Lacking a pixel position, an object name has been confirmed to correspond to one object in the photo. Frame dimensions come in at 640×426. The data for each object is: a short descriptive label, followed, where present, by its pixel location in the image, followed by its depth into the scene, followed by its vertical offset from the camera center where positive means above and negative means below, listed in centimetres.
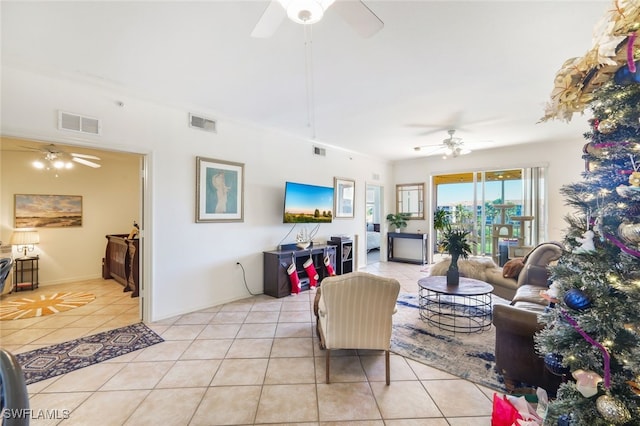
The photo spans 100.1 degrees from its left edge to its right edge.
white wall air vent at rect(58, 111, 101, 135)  270 +93
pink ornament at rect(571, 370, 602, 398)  105 -67
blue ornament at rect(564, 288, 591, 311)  110 -36
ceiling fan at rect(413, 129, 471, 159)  464 +120
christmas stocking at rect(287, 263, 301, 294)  439 -109
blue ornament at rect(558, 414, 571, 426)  116 -90
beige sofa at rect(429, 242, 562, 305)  338 -89
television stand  427 -88
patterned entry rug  231 -135
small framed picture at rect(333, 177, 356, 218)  591 +38
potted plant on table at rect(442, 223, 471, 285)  336 -45
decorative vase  333 -81
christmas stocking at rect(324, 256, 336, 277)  507 -101
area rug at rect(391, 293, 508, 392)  227 -135
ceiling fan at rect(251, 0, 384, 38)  137 +115
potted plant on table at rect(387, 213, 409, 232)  733 -19
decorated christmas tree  100 -18
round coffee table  311 -133
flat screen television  458 +18
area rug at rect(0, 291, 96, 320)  357 -134
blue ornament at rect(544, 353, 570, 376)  128 -73
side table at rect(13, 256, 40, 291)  462 -107
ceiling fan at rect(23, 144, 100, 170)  425 +94
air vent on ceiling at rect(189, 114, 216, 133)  364 +125
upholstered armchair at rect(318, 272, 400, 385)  209 -78
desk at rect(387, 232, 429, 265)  694 -85
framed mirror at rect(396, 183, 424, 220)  722 +38
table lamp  454 -45
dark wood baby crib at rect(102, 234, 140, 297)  432 -90
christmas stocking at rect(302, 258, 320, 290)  467 -104
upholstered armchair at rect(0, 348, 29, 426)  63 -44
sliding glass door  579 +10
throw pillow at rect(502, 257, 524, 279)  388 -81
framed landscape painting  482 +3
